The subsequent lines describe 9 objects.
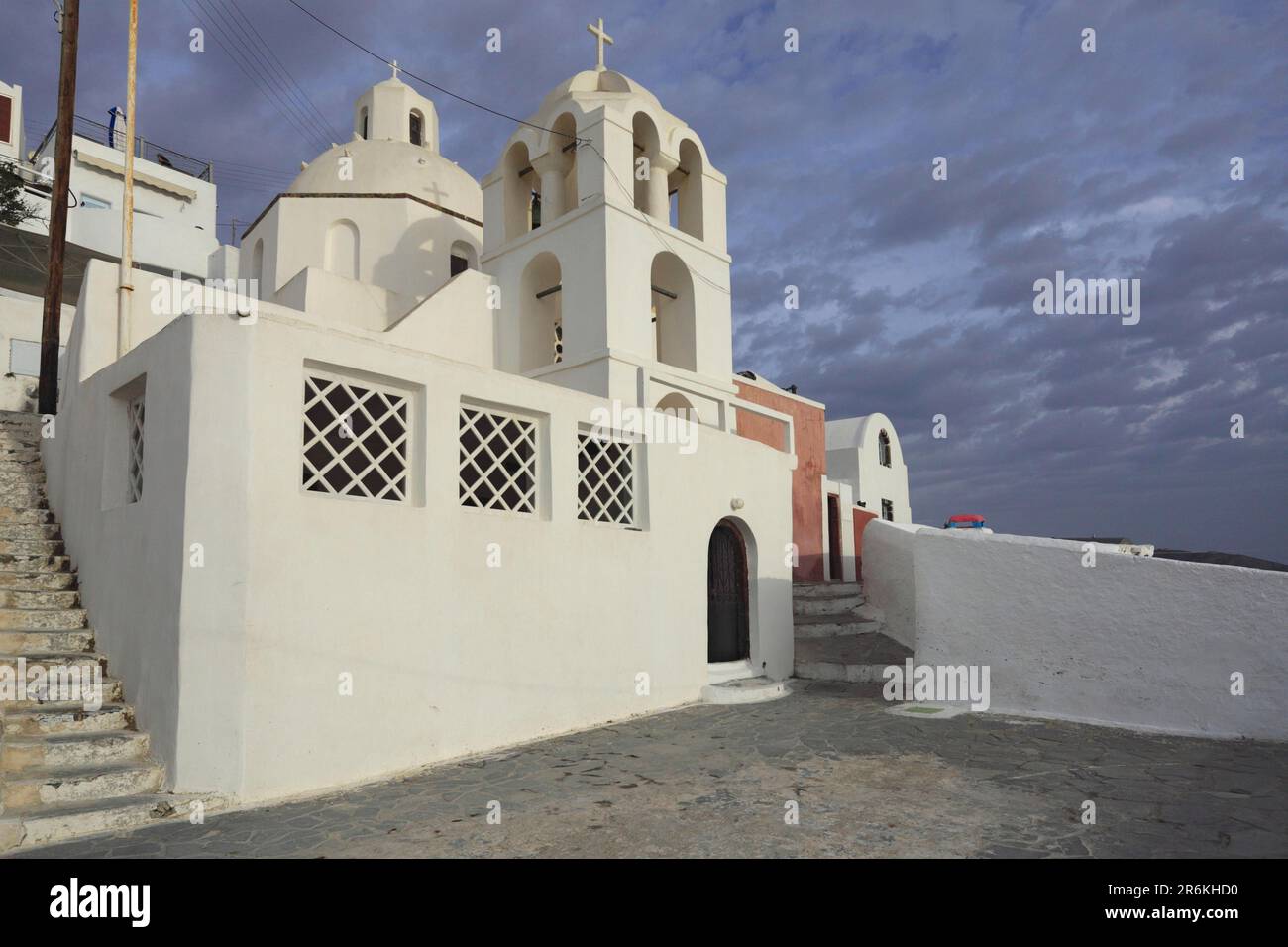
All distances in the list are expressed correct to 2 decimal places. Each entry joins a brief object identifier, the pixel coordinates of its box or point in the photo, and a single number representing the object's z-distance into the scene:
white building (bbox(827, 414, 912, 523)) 21.88
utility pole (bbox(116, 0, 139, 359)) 8.08
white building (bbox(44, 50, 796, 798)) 5.20
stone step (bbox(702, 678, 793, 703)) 8.89
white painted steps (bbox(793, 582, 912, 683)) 10.39
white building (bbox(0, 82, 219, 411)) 21.36
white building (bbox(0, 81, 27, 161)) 21.75
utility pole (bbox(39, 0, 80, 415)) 9.73
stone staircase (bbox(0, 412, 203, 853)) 4.52
